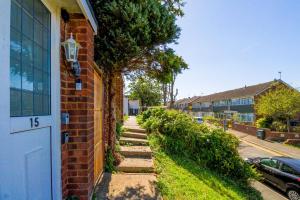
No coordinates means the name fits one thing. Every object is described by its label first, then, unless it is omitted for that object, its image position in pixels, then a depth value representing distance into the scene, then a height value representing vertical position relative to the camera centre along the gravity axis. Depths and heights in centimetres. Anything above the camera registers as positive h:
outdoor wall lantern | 192 +75
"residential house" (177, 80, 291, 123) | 2259 +33
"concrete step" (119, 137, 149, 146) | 534 -136
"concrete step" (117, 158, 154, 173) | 388 -166
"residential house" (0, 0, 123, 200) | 123 +5
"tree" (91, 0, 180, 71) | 302 +170
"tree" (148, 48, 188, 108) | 400 +111
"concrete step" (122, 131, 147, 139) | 593 -124
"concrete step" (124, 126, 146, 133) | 643 -111
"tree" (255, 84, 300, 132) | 1595 -24
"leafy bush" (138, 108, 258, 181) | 559 -165
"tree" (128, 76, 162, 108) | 2431 +177
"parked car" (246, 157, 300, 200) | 566 -303
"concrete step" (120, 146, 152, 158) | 456 -150
